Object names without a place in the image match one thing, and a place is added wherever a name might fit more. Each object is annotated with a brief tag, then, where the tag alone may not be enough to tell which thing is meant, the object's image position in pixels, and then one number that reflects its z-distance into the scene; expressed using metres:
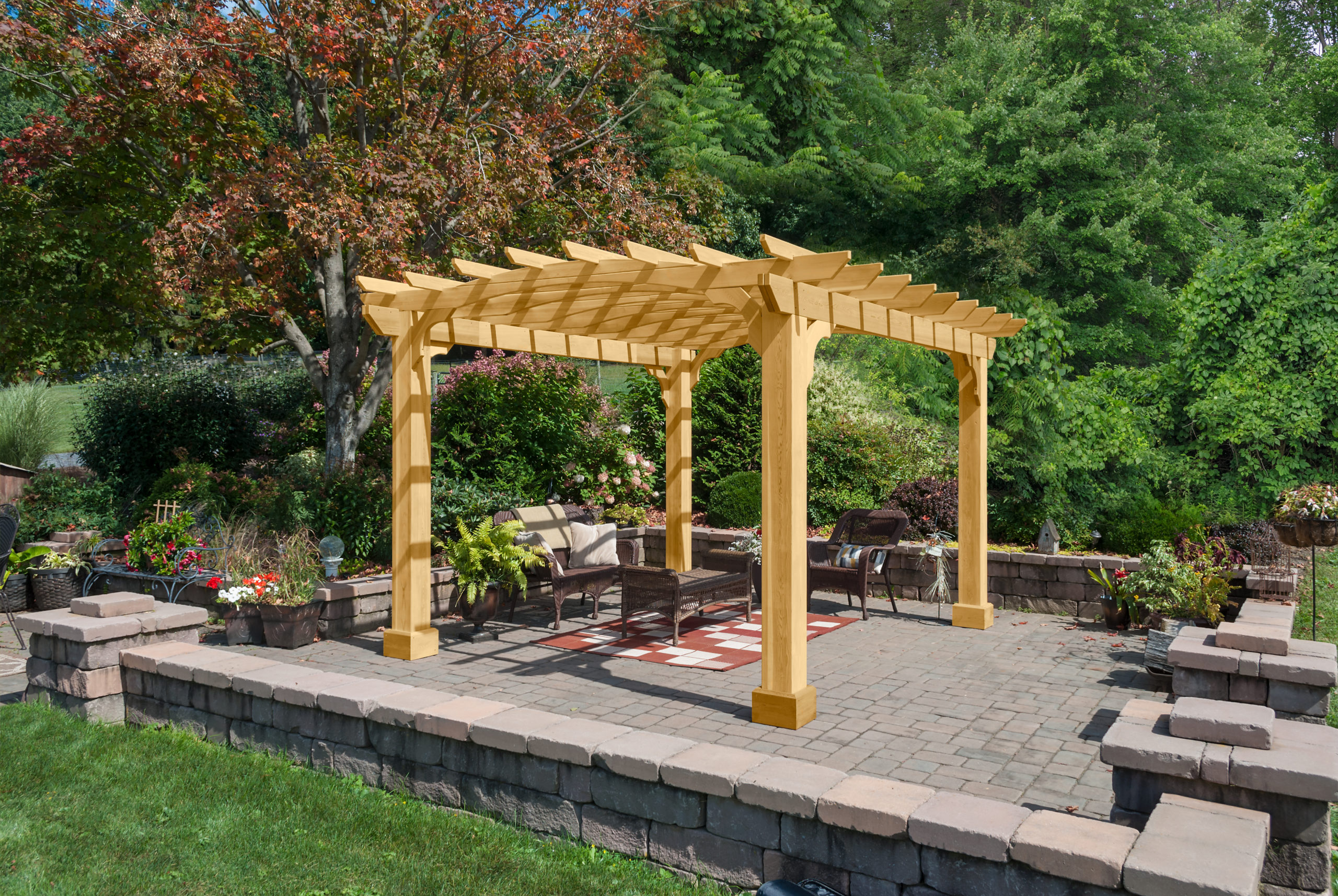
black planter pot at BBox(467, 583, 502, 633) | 7.06
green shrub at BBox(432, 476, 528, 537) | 8.45
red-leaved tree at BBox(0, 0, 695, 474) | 8.27
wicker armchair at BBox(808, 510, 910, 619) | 7.64
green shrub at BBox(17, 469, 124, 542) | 9.41
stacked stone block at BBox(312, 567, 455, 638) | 6.82
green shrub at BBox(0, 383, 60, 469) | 11.66
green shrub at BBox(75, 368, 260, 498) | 11.42
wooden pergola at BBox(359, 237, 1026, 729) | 4.83
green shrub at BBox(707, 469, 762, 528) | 10.44
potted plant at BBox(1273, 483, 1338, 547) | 6.65
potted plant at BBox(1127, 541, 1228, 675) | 6.16
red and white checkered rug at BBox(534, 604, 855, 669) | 6.35
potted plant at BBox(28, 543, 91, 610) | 8.12
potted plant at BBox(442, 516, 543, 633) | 6.90
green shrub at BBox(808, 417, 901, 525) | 10.83
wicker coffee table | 6.59
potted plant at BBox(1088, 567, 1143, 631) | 7.20
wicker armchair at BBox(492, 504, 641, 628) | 7.10
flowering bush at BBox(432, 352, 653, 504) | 10.15
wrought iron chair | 7.22
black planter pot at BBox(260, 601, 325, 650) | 6.48
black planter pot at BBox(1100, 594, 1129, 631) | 7.32
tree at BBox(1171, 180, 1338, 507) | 10.83
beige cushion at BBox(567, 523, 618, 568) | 7.91
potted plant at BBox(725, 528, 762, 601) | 8.23
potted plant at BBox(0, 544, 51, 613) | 7.97
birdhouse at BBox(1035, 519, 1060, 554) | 8.68
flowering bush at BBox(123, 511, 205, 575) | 7.67
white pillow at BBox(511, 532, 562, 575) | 7.09
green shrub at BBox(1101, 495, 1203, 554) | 8.48
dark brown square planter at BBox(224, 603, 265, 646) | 6.59
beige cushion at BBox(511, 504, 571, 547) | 8.15
